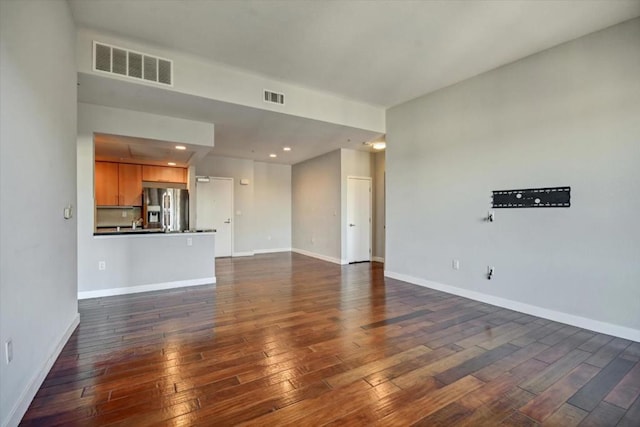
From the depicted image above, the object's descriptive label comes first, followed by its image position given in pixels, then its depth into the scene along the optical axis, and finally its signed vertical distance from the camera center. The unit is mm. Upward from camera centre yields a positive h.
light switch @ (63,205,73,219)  2687 +9
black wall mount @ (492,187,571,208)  3238 +149
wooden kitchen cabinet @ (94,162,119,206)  6602 +644
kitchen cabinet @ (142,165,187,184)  7035 +931
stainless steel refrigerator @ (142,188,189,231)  6680 +100
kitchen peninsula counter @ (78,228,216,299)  4148 -734
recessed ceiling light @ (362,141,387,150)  6031 +1403
